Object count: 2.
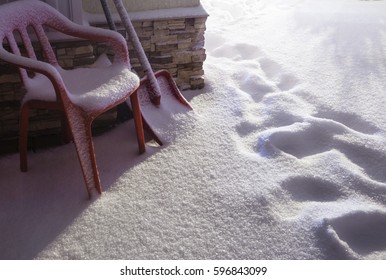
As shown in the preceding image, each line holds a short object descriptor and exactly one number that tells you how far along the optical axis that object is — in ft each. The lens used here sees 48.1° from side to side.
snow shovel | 8.91
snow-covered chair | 6.82
